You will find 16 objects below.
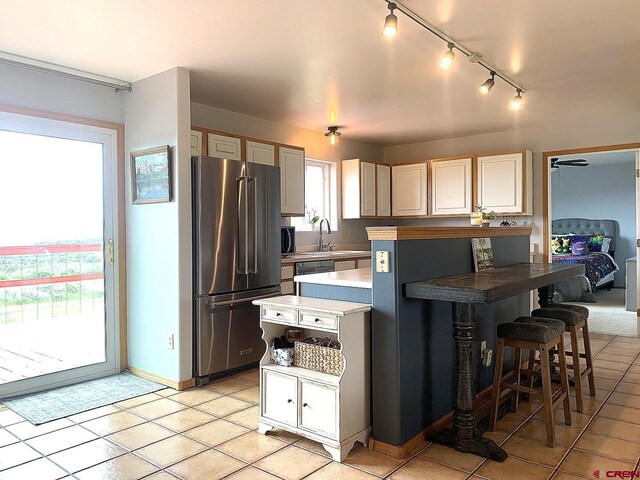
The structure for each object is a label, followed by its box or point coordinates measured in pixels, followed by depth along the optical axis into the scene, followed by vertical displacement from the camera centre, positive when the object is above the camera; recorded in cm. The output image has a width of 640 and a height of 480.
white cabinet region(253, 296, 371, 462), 252 -88
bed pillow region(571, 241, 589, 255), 860 -40
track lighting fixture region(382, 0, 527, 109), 254 +123
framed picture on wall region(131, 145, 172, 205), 371 +45
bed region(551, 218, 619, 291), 814 -36
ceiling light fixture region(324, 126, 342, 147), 566 +115
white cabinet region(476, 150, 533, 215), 571 +55
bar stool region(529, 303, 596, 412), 315 -70
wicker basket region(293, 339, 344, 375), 264 -74
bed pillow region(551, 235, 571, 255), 895 -35
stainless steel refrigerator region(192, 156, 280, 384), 379 -23
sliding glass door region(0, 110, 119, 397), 354 -17
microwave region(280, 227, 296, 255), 521 -13
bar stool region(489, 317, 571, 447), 269 -73
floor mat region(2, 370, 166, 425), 321 -122
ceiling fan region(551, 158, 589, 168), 670 +95
